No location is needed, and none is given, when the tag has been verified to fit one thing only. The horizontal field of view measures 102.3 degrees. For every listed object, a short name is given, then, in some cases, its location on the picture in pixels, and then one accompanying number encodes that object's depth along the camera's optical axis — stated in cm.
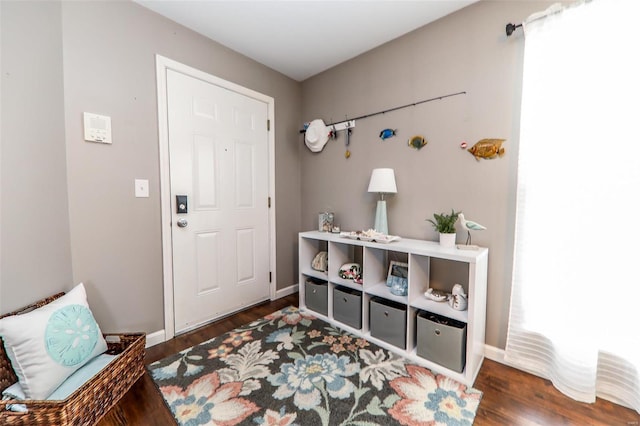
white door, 197
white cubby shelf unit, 146
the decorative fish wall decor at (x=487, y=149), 163
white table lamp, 198
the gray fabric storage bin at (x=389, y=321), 171
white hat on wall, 256
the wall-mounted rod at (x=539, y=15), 138
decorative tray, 185
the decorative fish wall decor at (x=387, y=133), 211
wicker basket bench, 100
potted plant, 169
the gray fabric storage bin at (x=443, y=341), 148
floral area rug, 123
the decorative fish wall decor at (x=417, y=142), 195
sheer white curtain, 122
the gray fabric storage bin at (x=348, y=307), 196
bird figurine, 158
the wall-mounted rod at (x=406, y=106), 182
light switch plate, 176
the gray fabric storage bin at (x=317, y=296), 219
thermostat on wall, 154
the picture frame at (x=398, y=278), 179
